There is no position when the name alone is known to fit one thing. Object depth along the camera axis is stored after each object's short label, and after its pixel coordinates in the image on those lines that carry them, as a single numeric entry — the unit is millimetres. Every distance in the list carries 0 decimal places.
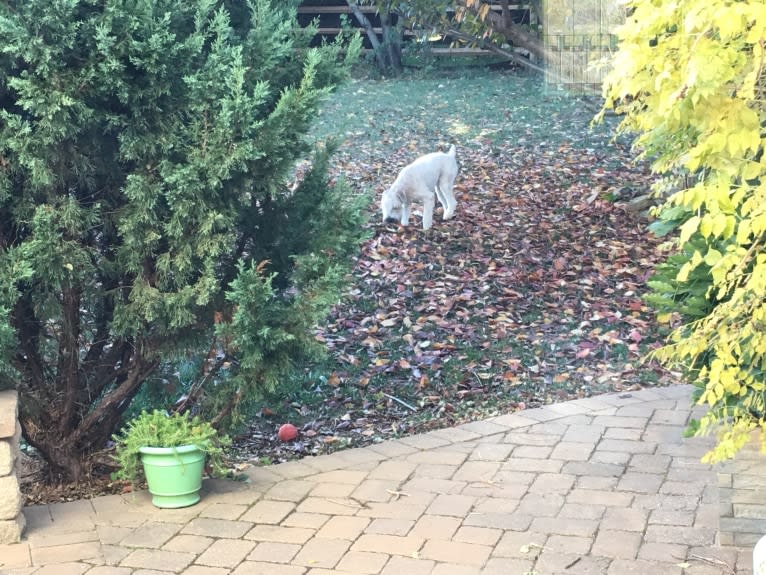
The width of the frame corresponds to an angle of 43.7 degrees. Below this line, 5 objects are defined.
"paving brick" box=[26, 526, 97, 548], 3824
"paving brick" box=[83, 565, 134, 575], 3559
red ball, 5254
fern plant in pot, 4035
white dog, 8438
